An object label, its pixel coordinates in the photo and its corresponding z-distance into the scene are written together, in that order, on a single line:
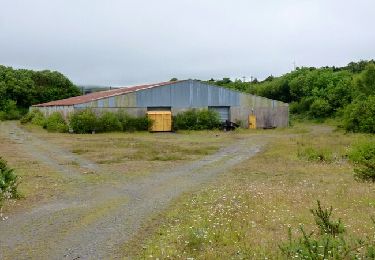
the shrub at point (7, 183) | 11.37
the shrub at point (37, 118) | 46.40
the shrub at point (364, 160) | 13.73
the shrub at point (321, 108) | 54.97
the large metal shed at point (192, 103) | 40.22
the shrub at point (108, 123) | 38.53
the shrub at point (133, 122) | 39.84
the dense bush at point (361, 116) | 34.44
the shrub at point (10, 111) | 63.99
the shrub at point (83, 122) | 37.69
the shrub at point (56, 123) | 39.47
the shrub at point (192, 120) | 41.91
